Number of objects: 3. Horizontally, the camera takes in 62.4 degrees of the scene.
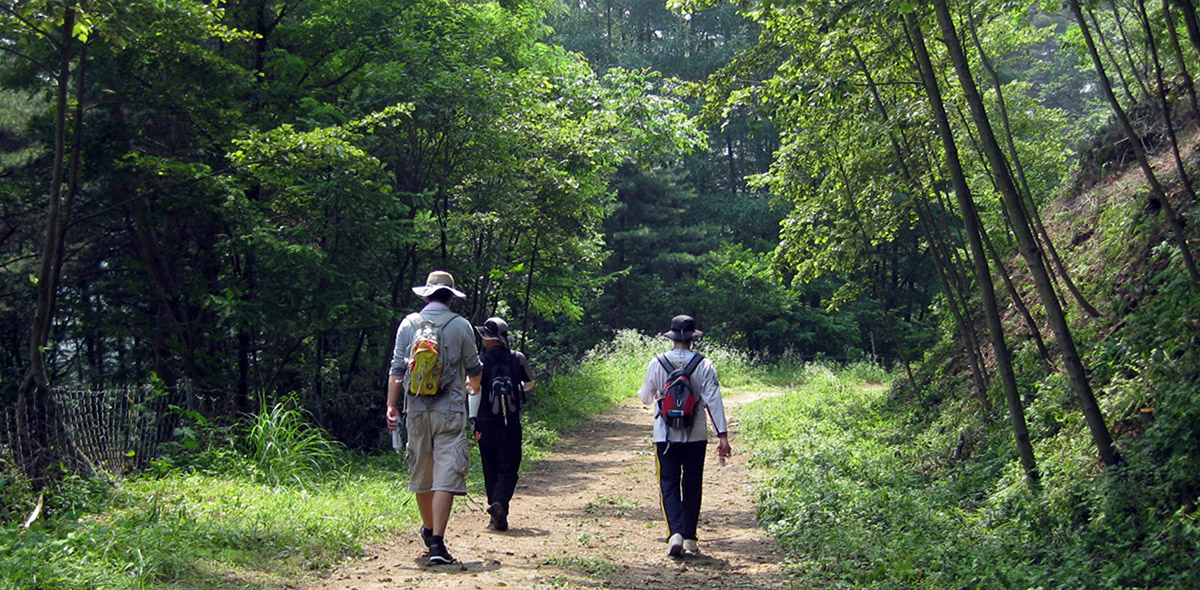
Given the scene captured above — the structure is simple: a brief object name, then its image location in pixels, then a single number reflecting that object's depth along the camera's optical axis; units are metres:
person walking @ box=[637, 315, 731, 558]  7.18
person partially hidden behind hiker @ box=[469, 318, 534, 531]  8.49
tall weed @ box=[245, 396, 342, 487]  9.41
